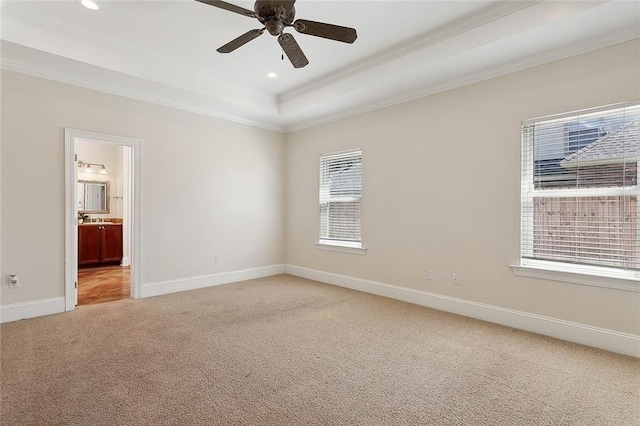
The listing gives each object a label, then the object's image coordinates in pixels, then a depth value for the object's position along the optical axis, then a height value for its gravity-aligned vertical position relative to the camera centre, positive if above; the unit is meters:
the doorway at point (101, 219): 3.86 -0.17
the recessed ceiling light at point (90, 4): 2.85 +1.87
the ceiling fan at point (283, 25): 2.31 +1.45
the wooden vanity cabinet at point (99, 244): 6.41 -0.71
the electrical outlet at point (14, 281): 3.47 -0.78
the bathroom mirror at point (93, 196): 7.03 +0.30
